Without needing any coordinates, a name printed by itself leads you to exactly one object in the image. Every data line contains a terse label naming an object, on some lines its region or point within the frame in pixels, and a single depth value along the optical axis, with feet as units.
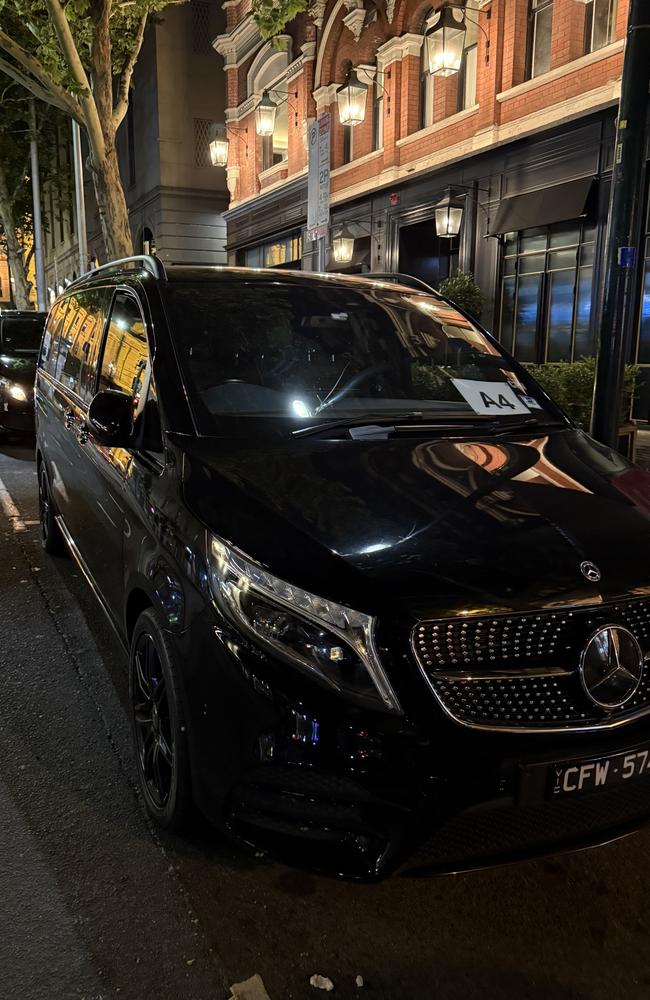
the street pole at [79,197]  76.28
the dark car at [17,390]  35.88
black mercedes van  6.53
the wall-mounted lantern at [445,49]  45.29
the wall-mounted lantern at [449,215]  50.88
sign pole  22.98
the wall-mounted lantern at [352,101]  52.37
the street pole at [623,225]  18.21
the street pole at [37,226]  94.26
